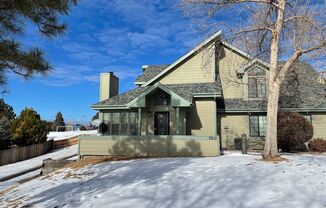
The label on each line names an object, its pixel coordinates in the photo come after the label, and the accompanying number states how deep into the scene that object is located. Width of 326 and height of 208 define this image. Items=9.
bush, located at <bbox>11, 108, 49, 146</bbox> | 25.38
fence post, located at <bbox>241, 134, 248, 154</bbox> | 16.86
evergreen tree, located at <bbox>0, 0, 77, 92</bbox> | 6.95
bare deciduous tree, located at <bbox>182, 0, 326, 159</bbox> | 13.21
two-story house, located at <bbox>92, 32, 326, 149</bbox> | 19.67
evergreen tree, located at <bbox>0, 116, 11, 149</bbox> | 22.97
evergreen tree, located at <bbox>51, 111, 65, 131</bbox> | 56.55
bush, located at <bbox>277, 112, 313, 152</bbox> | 17.83
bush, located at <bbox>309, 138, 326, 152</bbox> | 18.61
